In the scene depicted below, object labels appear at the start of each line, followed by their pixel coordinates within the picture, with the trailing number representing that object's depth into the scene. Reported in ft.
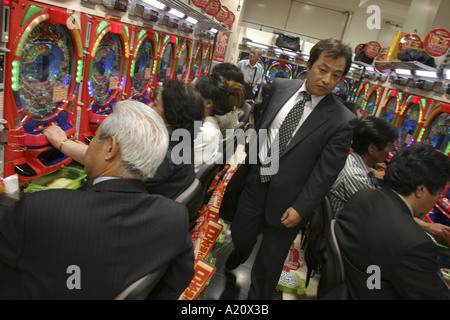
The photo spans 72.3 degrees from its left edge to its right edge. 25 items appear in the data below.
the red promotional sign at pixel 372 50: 18.94
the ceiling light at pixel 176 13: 11.50
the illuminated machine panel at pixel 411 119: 11.77
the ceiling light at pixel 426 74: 11.11
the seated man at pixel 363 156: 6.50
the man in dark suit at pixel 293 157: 5.53
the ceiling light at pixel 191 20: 13.86
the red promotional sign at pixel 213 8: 15.60
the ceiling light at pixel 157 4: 9.31
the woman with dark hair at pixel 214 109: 6.96
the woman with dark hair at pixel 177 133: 4.92
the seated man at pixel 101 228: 2.76
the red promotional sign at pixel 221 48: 23.36
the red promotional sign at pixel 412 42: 13.11
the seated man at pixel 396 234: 3.91
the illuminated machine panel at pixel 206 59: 20.58
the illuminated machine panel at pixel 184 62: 15.78
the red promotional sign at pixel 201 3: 13.70
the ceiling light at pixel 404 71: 13.10
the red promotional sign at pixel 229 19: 19.93
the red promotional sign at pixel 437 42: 10.78
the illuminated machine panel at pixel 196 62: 18.06
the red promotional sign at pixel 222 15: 18.92
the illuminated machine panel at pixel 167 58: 11.95
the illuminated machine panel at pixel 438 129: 10.48
